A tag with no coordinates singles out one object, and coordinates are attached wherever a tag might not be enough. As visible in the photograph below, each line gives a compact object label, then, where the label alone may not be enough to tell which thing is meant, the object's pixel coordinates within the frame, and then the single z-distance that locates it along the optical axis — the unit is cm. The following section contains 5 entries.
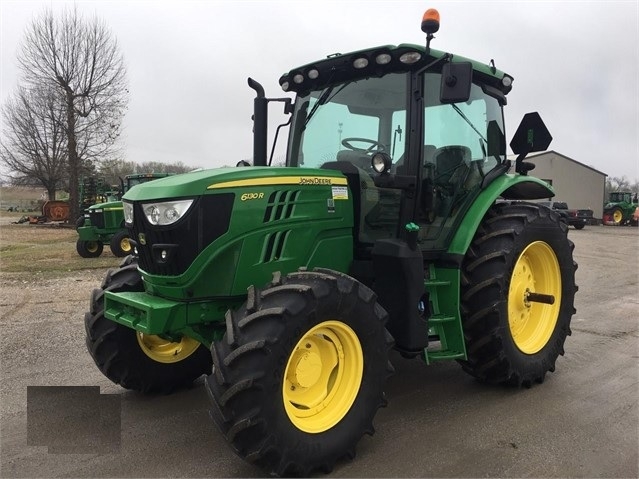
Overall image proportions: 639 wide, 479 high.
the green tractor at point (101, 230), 1320
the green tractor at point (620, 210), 3394
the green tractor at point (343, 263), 279
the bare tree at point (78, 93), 2694
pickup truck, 2931
